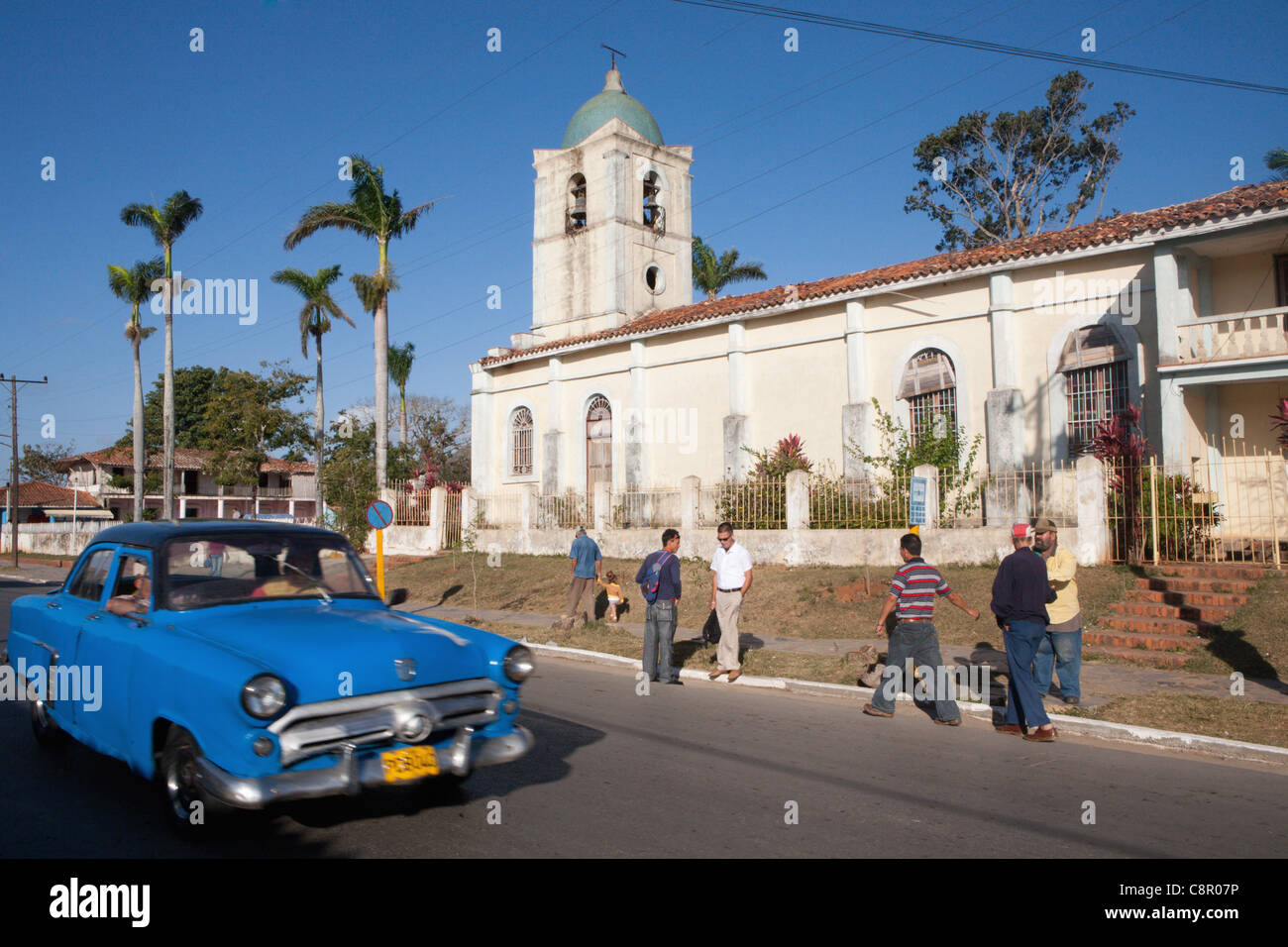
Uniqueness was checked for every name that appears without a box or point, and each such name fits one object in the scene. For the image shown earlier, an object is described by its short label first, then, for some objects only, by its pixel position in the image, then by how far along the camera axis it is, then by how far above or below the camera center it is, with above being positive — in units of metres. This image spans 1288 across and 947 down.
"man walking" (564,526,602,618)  15.34 -0.88
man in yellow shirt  9.16 -1.17
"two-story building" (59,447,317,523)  61.75 +2.04
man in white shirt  10.76 -0.93
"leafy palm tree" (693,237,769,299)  39.03 +9.97
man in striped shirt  8.59 -1.09
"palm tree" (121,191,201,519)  37.91 +12.11
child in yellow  16.31 -1.49
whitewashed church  16.38 +3.69
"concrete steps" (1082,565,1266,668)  11.80 -1.54
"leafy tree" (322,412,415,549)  28.77 +0.95
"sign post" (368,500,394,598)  15.82 -0.05
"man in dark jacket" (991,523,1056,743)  7.91 -0.99
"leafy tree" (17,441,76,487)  69.31 +3.92
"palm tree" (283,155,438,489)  28.52 +8.95
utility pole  42.00 +3.95
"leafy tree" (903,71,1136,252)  35.91 +13.51
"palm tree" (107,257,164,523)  42.78 +10.87
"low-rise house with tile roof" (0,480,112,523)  63.56 +1.01
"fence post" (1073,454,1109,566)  14.70 -0.19
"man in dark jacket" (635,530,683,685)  10.71 -1.08
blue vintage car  4.50 -0.85
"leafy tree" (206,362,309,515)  45.00 +4.45
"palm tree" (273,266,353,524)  37.22 +8.94
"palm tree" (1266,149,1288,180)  36.06 +13.10
